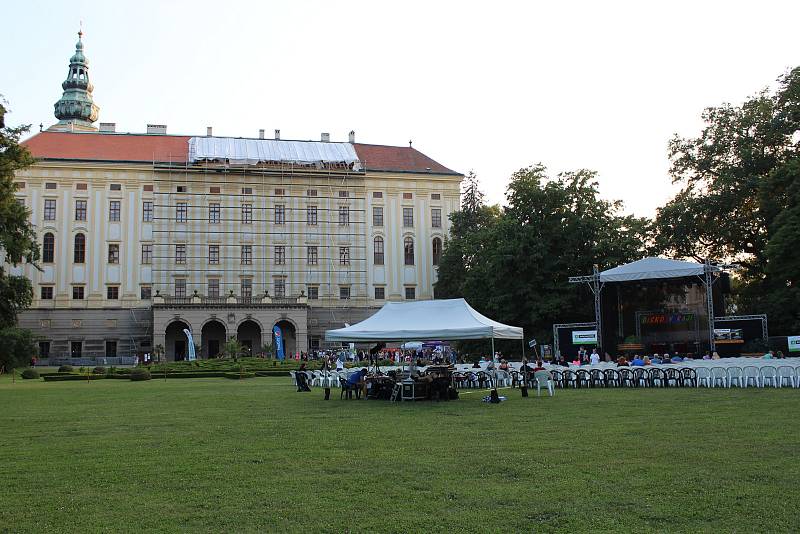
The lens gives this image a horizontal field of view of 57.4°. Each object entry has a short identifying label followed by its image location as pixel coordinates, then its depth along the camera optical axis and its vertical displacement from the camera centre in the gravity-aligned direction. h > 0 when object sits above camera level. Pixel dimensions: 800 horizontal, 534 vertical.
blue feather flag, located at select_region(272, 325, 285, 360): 50.26 -0.29
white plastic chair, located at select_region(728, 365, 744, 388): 20.34 -1.30
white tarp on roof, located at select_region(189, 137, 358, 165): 61.06 +16.19
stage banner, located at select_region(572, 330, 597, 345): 33.44 -0.23
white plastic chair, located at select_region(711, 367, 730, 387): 20.55 -1.33
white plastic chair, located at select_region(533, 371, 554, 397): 19.05 -1.24
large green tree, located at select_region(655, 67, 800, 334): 34.31 +6.69
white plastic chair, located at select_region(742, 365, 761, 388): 20.13 -1.31
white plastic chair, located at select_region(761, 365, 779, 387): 19.86 -1.30
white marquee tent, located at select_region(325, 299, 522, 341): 18.78 +0.31
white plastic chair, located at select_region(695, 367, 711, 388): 20.69 -1.33
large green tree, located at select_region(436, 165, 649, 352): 41.00 +4.81
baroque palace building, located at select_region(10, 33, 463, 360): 56.44 +8.51
